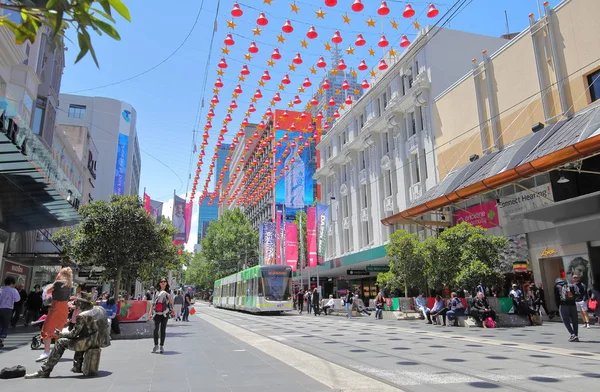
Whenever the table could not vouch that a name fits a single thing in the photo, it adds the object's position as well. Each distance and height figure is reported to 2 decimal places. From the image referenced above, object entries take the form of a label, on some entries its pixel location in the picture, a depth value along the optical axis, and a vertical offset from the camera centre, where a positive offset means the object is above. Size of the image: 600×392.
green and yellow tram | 29.64 +0.33
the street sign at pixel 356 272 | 32.43 +1.42
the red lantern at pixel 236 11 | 10.49 +6.73
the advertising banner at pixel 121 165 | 67.75 +20.61
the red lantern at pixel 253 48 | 12.16 +6.75
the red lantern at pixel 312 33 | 11.17 +6.55
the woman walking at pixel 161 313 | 10.22 -0.42
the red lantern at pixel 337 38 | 11.55 +6.64
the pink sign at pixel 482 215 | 21.12 +3.69
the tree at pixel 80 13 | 2.08 +1.37
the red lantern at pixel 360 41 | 11.38 +6.44
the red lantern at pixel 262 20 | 10.75 +6.68
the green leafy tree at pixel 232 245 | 64.06 +7.16
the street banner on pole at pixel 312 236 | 35.19 +4.64
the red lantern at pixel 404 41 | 11.99 +6.91
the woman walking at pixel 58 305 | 8.32 -0.15
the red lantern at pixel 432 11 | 10.20 +6.45
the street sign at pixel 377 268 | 29.81 +1.56
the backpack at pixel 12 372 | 6.79 -1.15
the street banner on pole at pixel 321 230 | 36.03 +5.12
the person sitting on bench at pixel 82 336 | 7.01 -0.65
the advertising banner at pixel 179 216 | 36.94 +6.75
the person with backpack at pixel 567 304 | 10.67 -0.41
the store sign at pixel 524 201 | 18.20 +3.79
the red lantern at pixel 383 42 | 11.55 +6.52
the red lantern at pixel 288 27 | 10.95 +6.58
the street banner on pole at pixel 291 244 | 37.97 +4.26
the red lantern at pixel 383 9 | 10.01 +6.40
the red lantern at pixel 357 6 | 9.76 +6.31
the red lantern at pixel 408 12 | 10.35 +6.55
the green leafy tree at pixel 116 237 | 17.55 +2.38
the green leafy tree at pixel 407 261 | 21.83 +1.48
